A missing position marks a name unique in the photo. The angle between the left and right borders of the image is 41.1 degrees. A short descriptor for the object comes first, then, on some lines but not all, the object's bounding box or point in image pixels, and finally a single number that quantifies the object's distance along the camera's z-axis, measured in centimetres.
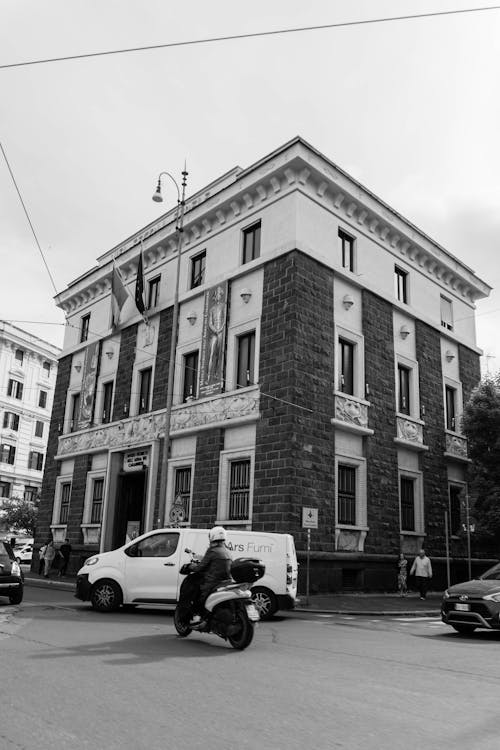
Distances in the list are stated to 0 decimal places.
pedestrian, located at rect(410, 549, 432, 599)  2047
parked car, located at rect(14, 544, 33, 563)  4838
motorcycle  855
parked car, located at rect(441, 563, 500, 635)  1136
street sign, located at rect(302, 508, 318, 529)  1778
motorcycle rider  890
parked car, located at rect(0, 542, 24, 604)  1376
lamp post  2148
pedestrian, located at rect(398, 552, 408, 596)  2117
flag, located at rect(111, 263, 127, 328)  2719
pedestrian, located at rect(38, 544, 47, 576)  2776
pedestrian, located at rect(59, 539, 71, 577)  2681
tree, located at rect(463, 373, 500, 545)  2186
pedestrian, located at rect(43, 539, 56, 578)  2686
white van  1309
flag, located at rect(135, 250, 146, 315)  2575
